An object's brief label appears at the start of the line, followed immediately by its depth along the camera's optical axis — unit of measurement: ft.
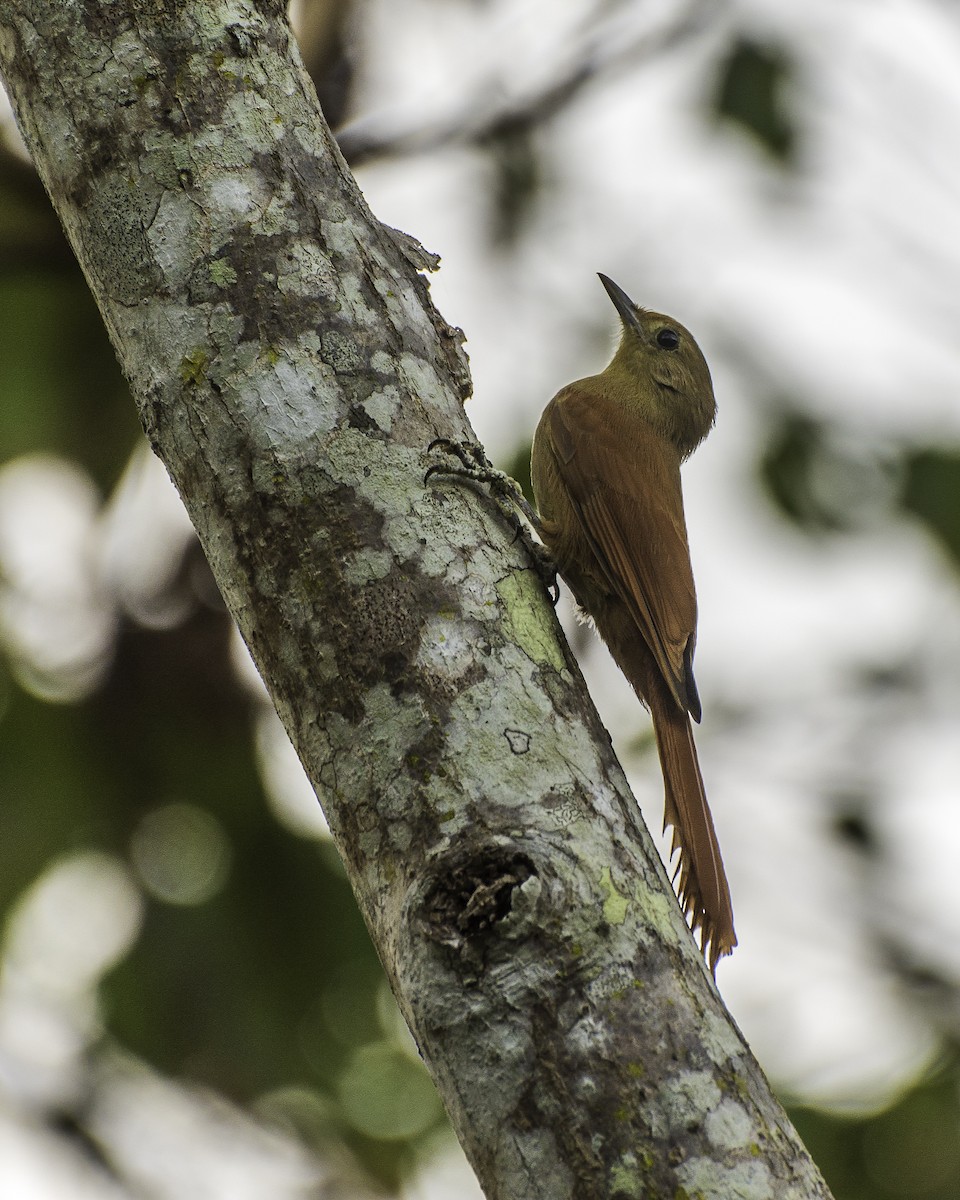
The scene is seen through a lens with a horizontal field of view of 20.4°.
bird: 17.78
